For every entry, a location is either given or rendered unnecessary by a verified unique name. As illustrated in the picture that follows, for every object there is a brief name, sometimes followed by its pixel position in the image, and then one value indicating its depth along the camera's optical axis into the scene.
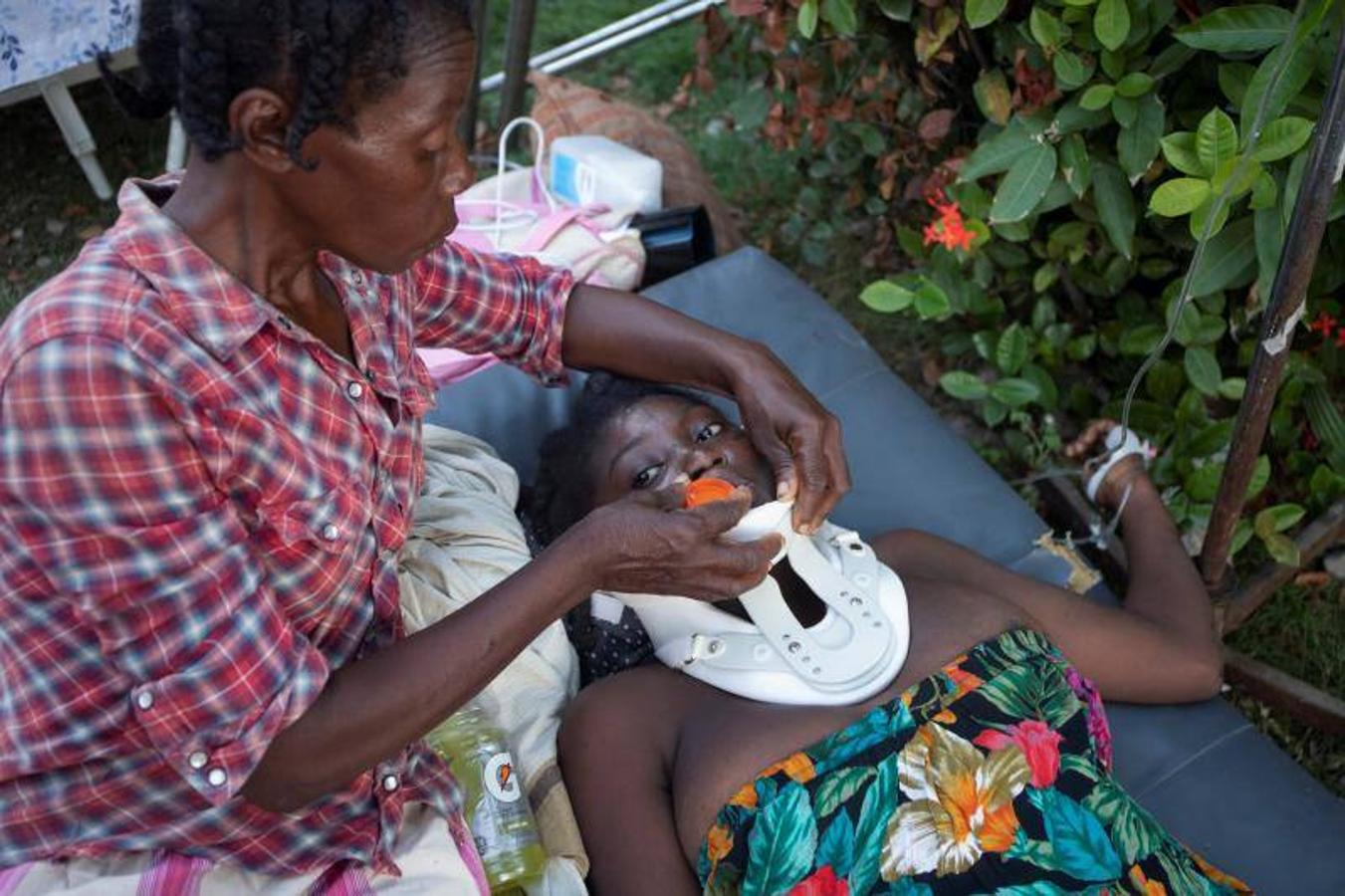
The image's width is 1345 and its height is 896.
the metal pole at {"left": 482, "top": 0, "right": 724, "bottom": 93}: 4.47
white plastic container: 3.46
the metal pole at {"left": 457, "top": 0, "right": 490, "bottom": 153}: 3.79
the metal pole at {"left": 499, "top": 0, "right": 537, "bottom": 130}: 3.84
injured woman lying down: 1.85
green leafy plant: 2.26
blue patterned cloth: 3.71
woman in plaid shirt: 1.36
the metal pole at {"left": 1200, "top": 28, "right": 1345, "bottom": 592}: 1.90
